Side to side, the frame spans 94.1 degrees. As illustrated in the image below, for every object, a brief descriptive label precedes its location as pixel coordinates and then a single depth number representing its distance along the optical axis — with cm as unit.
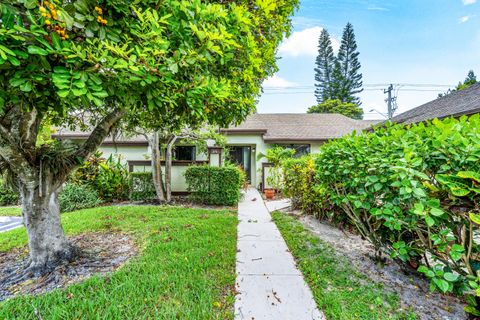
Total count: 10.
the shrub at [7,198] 876
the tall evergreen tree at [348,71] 3064
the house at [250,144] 1034
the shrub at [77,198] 775
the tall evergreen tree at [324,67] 3127
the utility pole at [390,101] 2269
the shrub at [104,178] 862
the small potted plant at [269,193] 955
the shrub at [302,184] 608
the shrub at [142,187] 858
